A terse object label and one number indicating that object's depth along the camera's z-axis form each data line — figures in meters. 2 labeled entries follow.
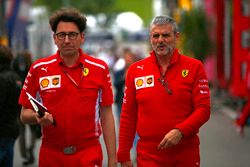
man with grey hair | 10.34
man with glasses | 10.58
